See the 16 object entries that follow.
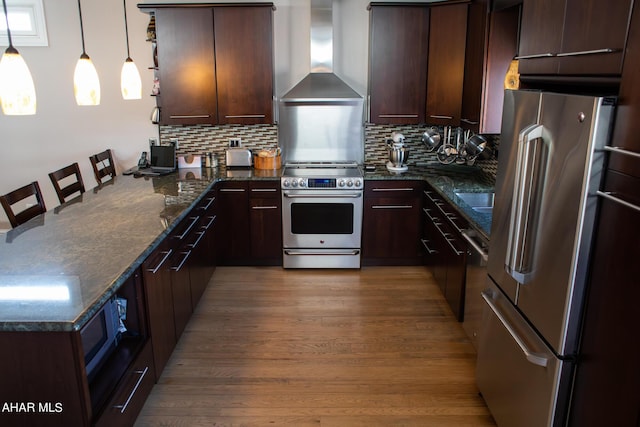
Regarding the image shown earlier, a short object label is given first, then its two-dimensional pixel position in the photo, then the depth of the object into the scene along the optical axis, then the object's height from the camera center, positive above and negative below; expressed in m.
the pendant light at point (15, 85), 1.90 +0.06
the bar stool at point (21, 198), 2.89 -0.62
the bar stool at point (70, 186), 3.64 -0.61
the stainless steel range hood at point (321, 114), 4.62 -0.12
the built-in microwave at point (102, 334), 2.12 -1.06
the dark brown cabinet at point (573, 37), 1.61 +0.25
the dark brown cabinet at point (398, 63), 4.40 +0.35
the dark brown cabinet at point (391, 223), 4.52 -1.11
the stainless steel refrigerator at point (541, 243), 1.70 -0.56
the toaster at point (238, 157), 4.84 -0.54
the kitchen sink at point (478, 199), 3.81 -0.74
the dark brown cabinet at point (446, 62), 4.15 +0.34
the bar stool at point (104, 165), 4.39 -0.61
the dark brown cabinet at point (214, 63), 4.39 +0.34
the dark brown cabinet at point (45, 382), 1.82 -1.05
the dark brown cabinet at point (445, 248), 3.52 -1.13
